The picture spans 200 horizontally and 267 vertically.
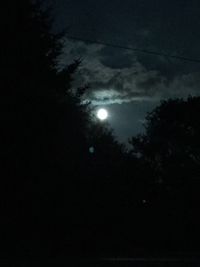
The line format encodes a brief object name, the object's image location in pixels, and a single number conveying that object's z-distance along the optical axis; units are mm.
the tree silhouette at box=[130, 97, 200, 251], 26230
